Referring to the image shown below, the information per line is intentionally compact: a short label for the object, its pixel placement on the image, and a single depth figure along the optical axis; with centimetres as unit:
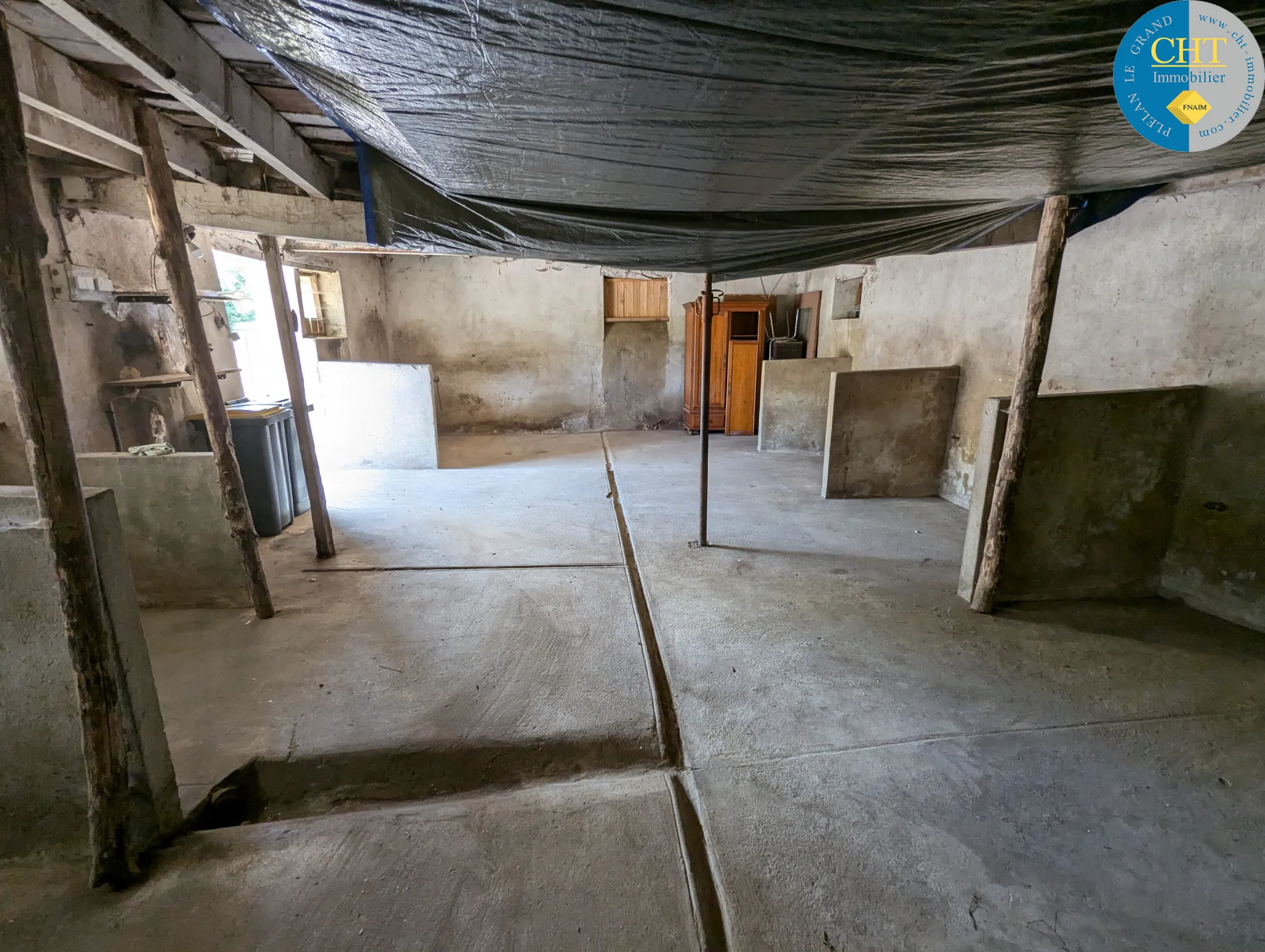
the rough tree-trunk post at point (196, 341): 230
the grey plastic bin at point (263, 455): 377
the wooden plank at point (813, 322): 692
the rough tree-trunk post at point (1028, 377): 247
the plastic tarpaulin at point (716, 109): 98
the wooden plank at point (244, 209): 288
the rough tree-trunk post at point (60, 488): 122
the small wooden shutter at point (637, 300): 775
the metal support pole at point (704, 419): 358
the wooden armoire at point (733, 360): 706
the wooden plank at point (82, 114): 180
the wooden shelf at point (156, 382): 329
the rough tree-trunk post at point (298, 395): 329
